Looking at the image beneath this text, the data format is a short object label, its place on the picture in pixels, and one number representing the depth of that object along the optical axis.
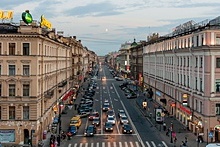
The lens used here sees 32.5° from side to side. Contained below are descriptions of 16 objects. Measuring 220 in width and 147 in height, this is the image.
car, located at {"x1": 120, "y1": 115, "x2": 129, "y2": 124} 70.36
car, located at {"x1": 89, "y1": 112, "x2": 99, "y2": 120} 76.63
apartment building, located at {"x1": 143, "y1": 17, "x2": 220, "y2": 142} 57.25
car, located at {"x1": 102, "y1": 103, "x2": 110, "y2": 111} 89.69
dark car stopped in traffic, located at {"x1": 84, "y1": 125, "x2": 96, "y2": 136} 60.50
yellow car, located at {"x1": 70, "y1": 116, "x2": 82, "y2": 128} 67.31
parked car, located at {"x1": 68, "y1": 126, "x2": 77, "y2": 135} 61.92
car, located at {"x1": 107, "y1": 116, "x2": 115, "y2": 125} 70.38
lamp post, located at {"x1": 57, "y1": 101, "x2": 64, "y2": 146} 54.81
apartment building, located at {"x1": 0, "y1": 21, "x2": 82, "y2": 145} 53.56
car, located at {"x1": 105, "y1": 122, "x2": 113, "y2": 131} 64.58
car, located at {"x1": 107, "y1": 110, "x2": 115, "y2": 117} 80.56
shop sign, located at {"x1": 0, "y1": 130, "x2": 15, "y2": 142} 53.97
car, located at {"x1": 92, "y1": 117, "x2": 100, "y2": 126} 70.03
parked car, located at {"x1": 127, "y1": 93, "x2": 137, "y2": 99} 115.84
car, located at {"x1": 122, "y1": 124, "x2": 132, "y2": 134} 62.75
